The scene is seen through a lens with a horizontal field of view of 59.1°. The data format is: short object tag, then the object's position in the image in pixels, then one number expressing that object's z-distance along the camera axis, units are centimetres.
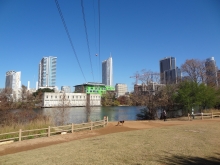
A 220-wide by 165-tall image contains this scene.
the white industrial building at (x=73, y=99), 10006
